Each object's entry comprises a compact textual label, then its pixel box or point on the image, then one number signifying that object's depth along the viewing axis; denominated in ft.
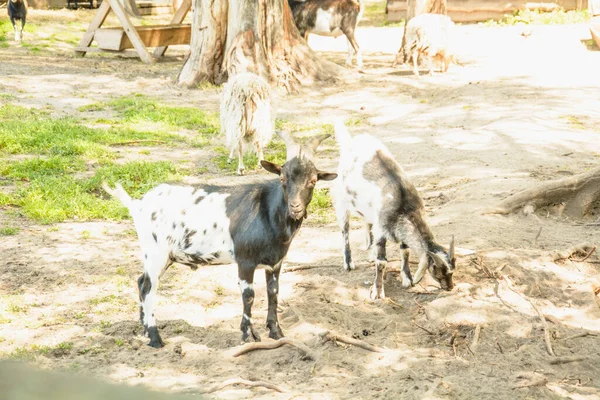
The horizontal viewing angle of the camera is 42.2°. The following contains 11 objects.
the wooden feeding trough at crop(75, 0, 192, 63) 59.98
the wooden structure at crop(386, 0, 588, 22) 74.90
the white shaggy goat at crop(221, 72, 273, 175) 34.50
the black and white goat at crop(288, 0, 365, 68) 59.41
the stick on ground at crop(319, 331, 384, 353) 16.74
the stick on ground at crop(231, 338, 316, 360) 16.35
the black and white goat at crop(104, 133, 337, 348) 17.07
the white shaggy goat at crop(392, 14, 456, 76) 53.83
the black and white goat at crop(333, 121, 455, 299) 20.07
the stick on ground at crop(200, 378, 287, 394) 14.35
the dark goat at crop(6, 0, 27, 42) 65.10
